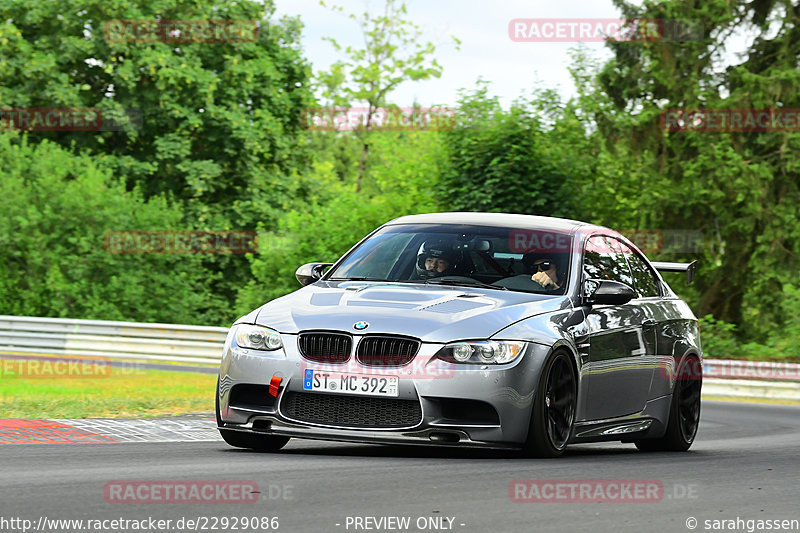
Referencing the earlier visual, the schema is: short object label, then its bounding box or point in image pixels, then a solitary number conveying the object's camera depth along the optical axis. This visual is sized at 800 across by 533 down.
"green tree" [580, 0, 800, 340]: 39.44
